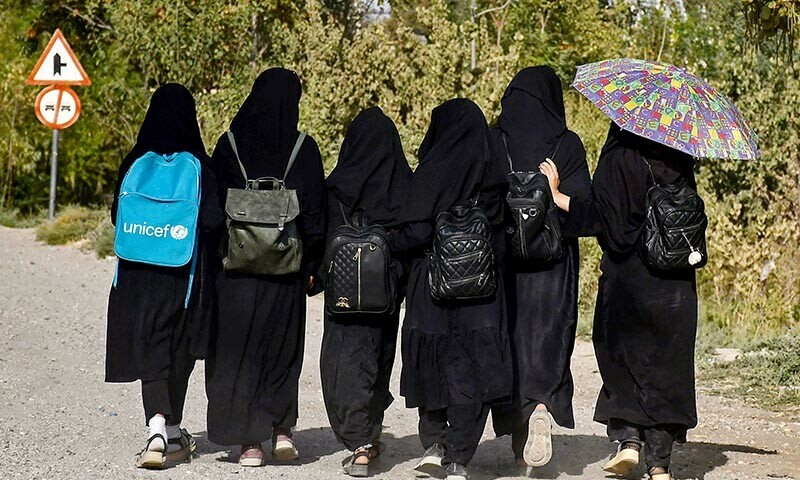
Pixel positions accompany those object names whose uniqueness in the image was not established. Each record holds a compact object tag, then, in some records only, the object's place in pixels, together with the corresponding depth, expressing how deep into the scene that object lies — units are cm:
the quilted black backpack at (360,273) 1255
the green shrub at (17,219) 3947
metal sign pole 3641
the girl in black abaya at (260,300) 1302
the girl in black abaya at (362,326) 1287
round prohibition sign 3466
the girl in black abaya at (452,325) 1243
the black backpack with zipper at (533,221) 1269
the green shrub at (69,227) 3431
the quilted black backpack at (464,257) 1210
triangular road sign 3416
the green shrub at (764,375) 1753
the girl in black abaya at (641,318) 1236
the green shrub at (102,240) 3139
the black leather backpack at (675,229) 1198
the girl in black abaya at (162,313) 1287
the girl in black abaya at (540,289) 1292
